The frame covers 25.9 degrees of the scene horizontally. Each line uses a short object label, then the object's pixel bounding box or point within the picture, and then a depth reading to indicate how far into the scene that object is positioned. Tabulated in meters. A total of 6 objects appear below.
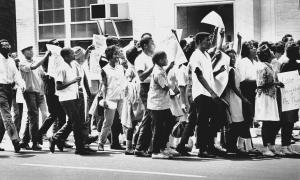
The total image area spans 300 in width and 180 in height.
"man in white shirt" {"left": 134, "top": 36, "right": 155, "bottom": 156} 10.92
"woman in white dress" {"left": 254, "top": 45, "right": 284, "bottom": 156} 10.65
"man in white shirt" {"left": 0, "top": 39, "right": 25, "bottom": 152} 11.79
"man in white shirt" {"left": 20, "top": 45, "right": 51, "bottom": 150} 12.23
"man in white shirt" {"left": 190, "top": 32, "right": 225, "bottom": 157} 10.49
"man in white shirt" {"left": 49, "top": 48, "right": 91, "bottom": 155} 11.30
